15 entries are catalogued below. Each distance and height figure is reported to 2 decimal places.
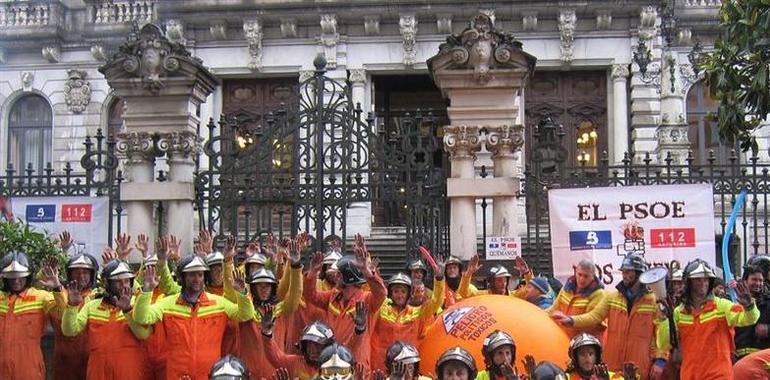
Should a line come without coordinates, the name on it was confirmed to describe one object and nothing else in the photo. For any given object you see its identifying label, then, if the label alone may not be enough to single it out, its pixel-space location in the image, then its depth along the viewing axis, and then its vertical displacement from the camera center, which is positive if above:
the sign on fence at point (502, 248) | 11.88 -0.45
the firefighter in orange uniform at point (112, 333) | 8.00 -0.99
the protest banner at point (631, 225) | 11.88 -0.18
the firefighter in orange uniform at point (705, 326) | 7.95 -0.97
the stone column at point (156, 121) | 12.73 +1.26
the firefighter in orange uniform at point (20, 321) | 8.37 -0.91
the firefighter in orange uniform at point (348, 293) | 8.41 -0.74
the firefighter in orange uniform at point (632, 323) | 8.59 -1.02
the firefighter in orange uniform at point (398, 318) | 8.73 -0.97
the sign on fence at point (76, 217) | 12.91 -0.02
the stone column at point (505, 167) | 12.16 +0.57
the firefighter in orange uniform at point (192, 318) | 7.78 -0.84
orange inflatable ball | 7.95 -1.01
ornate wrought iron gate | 12.46 +0.52
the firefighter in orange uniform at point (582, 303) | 8.67 -0.87
